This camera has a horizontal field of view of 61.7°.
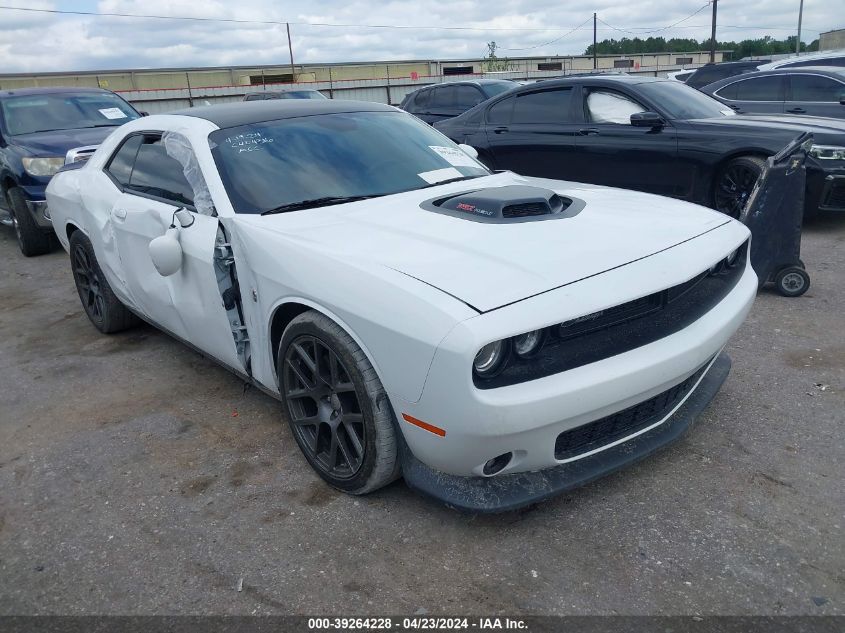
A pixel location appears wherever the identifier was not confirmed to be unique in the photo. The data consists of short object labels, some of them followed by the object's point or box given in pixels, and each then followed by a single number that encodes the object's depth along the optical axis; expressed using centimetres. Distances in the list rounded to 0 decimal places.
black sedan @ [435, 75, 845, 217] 602
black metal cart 447
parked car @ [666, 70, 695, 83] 1321
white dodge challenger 224
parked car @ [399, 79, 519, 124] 1027
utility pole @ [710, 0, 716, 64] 4006
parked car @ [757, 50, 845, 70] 1111
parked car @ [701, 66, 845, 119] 897
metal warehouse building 3275
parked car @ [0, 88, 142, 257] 730
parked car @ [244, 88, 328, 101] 1574
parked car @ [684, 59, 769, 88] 1211
